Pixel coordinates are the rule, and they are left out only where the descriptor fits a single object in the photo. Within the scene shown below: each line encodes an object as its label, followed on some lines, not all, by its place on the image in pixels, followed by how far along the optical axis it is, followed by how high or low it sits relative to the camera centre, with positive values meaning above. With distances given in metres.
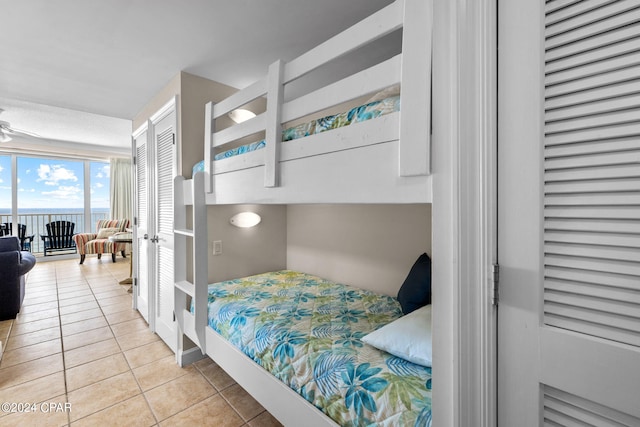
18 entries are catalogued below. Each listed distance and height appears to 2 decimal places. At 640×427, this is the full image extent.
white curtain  7.08 +0.63
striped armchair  6.05 -0.59
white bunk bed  0.83 +0.23
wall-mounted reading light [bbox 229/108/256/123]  2.60 +0.89
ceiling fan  3.83 +1.14
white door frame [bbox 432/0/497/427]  0.75 +0.04
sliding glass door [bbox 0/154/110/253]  6.35 +0.50
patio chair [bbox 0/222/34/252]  5.85 -0.41
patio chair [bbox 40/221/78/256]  6.27 -0.52
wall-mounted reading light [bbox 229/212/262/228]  2.64 -0.06
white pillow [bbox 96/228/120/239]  6.43 -0.42
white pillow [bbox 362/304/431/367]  1.12 -0.52
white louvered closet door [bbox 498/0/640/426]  0.60 -0.03
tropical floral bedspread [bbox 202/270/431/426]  1.00 -0.63
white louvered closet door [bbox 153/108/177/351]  2.53 -0.11
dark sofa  3.06 -0.72
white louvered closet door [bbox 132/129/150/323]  3.07 -0.13
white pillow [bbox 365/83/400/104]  1.12 +0.48
